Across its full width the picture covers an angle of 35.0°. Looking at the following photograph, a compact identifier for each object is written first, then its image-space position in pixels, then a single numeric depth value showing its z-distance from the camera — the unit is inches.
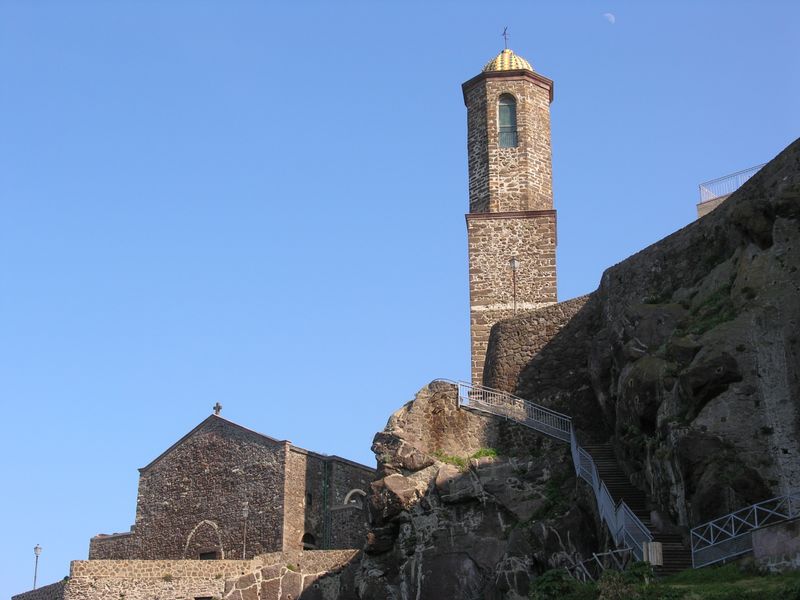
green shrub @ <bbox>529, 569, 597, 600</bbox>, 919.0
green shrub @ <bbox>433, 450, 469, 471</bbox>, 1326.3
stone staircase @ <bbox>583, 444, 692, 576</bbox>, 954.1
